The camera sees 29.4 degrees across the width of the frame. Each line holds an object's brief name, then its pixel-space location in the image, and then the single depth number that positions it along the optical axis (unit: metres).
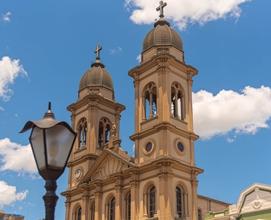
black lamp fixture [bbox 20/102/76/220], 7.57
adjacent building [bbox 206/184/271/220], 30.55
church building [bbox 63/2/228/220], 40.31
